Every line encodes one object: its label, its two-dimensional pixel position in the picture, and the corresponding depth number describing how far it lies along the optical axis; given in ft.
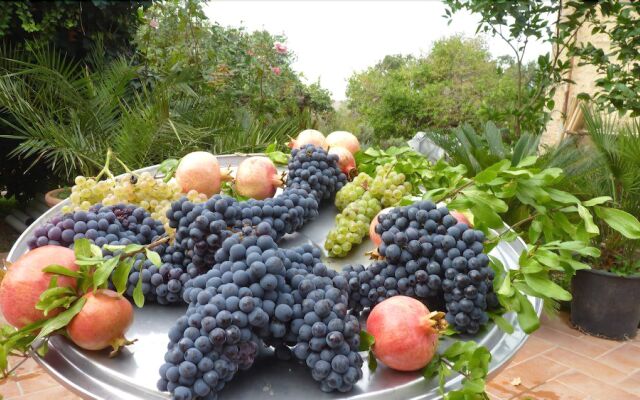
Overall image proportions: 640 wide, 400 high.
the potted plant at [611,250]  10.35
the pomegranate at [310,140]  4.95
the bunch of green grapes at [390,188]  3.99
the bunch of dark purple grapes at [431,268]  2.69
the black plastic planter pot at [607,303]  11.48
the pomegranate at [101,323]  2.61
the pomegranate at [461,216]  3.28
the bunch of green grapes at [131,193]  3.86
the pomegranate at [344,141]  5.03
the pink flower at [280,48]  19.63
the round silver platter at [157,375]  2.34
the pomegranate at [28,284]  2.74
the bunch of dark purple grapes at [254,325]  2.17
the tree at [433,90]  31.86
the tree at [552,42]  11.57
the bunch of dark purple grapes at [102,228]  3.27
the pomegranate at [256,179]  4.25
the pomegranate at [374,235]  3.58
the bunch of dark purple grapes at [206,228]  2.89
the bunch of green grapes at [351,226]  3.64
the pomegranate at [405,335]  2.43
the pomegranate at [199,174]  4.16
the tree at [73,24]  13.23
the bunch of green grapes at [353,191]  4.09
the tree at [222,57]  17.13
